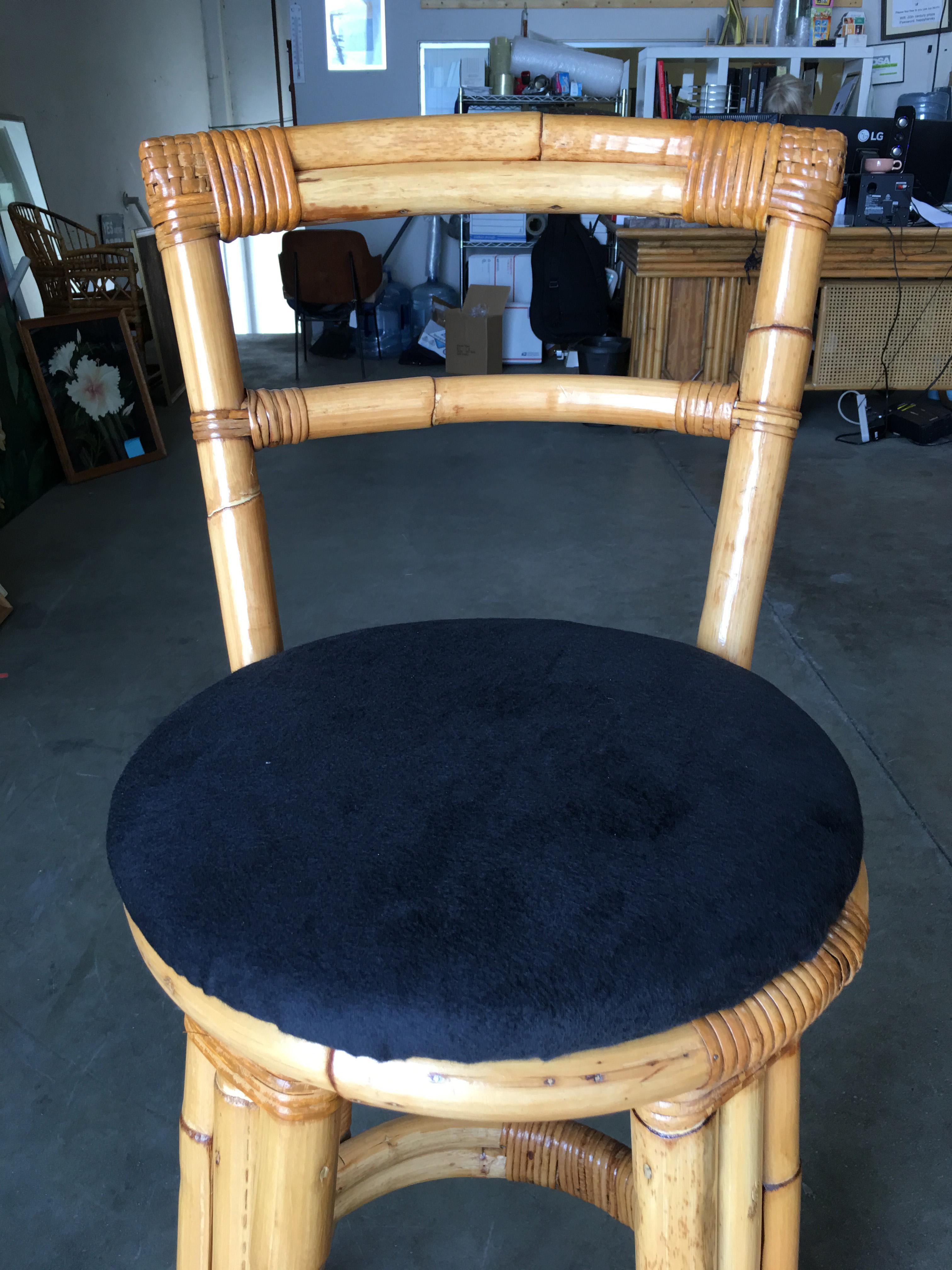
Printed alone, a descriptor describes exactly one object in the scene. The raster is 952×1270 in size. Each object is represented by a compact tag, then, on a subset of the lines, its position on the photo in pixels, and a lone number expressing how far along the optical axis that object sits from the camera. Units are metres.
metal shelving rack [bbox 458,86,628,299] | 4.88
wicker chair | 3.63
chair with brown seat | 4.83
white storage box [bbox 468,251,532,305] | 5.12
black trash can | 3.95
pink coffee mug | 3.64
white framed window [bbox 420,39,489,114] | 6.01
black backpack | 4.27
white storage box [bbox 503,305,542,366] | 5.13
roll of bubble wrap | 5.07
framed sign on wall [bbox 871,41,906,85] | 5.54
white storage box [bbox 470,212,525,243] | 5.01
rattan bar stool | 0.42
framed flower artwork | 3.41
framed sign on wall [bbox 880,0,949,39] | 5.29
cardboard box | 4.70
